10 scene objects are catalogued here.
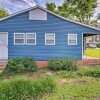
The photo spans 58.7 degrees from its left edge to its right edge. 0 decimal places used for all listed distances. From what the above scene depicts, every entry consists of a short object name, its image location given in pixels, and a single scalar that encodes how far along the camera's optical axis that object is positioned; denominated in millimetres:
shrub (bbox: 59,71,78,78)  5028
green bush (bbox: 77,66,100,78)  5068
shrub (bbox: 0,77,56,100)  2993
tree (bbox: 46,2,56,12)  16475
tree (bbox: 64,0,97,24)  17439
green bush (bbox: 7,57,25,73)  5681
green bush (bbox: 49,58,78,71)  5949
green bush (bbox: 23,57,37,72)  5816
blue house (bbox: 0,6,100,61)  6830
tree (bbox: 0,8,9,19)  17090
